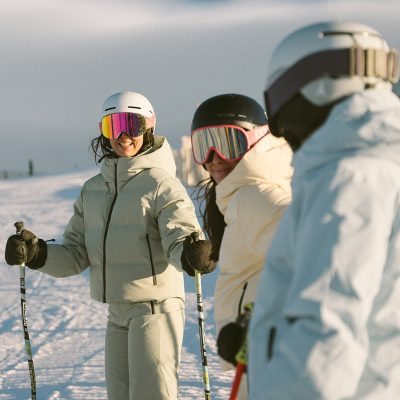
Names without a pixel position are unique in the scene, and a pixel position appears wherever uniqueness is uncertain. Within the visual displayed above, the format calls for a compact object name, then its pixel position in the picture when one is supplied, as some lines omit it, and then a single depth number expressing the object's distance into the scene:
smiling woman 4.40
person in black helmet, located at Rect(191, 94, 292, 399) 2.97
